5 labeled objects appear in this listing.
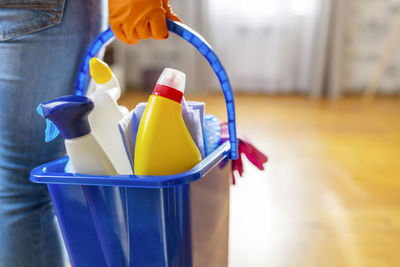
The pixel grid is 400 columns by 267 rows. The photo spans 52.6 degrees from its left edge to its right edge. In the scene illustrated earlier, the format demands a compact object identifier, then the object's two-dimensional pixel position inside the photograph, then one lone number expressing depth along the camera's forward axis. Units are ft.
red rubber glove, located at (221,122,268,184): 2.30
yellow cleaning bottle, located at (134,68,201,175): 1.66
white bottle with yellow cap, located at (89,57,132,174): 1.93
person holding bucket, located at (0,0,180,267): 1.84
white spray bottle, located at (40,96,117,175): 1.60
